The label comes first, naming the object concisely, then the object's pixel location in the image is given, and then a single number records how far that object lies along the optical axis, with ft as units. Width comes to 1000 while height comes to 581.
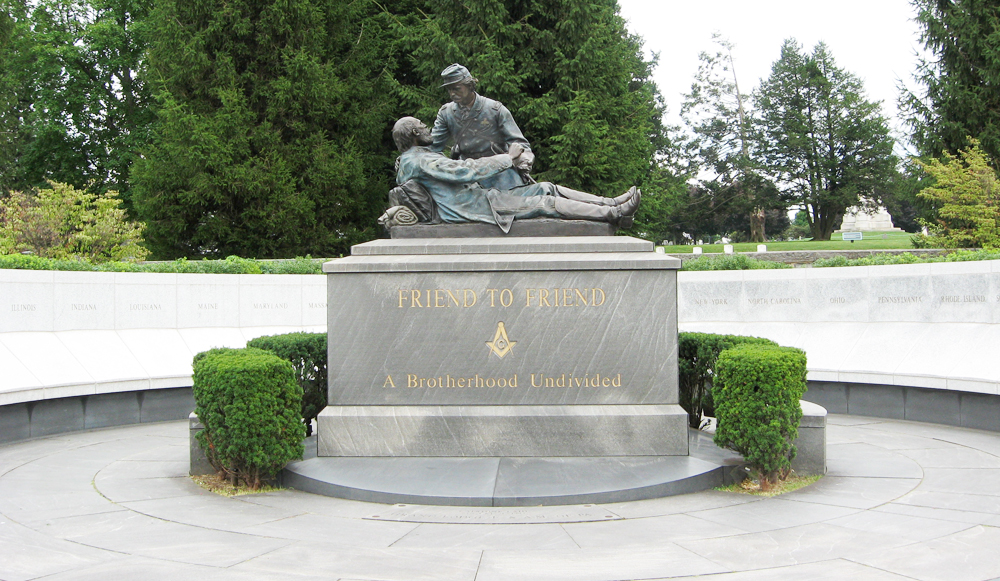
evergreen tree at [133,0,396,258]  75.72
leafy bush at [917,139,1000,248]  64.28
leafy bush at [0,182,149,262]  50.75
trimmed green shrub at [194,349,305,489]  20.04
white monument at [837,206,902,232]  239.09
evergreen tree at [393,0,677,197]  78.48
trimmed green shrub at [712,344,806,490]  19.93
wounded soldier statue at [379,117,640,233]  25.62
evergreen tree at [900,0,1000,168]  84.79
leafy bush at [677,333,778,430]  26.25
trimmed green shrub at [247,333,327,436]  26.05
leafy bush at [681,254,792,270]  45.98
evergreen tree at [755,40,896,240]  161.17
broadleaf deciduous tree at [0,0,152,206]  95.30
